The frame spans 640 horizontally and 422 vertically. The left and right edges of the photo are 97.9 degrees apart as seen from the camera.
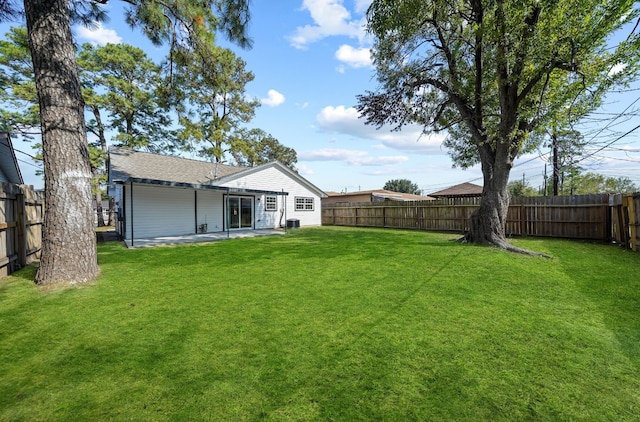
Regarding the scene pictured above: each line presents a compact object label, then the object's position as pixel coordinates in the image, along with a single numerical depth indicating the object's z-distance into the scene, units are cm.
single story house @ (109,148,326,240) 1154
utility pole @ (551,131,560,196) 1361
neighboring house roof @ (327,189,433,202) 3097
